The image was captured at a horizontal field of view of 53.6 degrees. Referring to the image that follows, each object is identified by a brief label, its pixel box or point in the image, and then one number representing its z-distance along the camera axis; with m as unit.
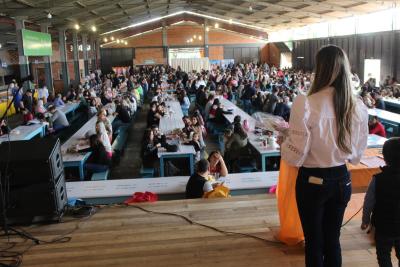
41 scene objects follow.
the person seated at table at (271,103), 9.89
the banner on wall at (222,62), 28.30
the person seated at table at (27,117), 9.05
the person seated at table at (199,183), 3.86
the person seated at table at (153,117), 8.99
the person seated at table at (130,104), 10.52
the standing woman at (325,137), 1.93
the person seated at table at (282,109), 9.46
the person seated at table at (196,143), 6.58
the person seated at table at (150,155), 6.19
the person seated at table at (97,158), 5.97
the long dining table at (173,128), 6.12
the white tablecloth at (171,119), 8.07
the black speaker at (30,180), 2.96
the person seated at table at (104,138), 6.21
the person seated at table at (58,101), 11.70
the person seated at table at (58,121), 9.09
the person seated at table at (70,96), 13.16
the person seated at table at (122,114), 9.57
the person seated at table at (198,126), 7.12
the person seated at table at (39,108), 9.94
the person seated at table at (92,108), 10.73
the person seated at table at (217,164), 4.89
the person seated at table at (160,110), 9.40
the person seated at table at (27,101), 12.35
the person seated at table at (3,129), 7.73
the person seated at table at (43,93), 13.64
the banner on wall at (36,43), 11.81
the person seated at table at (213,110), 9.44
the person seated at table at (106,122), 7.30
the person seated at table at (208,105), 10.21
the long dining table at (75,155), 5.86
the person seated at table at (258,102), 11.24
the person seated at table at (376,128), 6.87
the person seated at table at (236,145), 6.32
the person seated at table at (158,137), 6.52
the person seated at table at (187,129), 7.00
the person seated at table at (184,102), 11.59
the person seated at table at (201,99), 11.75
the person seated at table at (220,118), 9.28
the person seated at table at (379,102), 10.02
